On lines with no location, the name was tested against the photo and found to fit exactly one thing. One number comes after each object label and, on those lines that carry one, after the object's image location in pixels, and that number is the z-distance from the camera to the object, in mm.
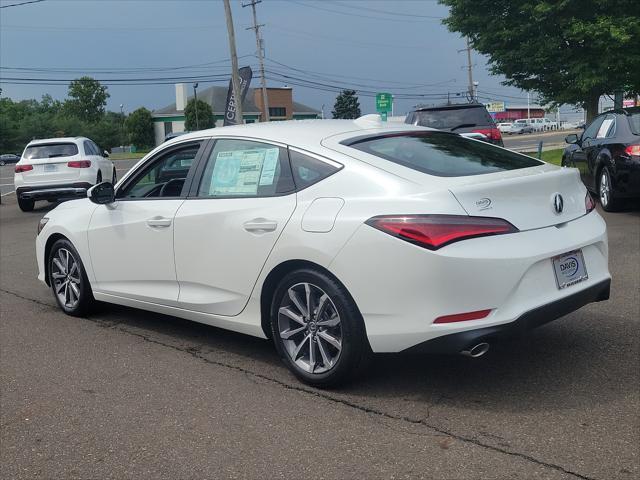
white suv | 16109
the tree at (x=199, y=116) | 74062
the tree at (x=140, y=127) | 83875
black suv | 13930
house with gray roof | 84875
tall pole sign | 41500
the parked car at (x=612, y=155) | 9680
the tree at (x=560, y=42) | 17734
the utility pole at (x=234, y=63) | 31705
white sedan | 3543
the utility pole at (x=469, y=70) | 63109
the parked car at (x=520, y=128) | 84625
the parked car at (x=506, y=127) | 86100
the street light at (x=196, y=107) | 72550
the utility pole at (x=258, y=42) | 53938
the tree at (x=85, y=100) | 106312
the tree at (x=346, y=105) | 101188
